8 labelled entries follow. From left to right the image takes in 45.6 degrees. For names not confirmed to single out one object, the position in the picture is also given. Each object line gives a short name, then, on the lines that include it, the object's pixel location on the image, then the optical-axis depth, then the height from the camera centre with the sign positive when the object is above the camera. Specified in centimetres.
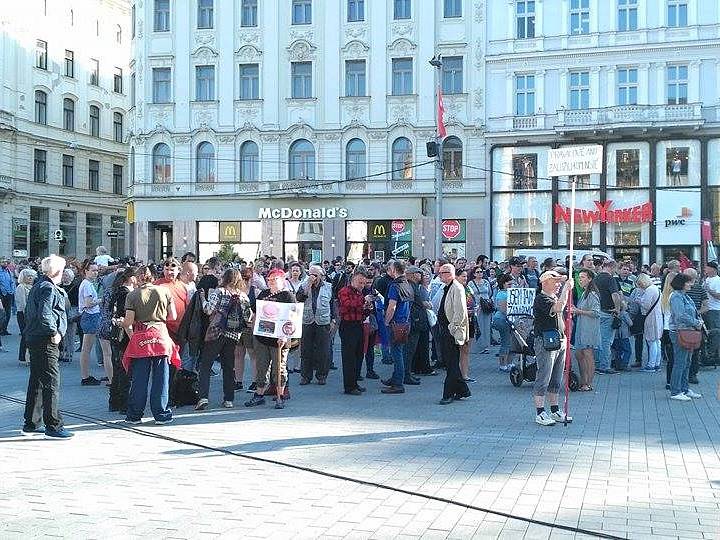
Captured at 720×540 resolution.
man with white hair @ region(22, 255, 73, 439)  888 -72
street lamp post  2780 +351
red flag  2769 +516
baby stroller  1251 -111
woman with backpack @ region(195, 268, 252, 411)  1081 -66
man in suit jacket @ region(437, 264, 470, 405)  1123 -74
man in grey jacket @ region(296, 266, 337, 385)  1338 -80
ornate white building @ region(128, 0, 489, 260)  4062 +726
